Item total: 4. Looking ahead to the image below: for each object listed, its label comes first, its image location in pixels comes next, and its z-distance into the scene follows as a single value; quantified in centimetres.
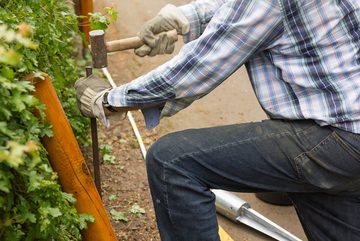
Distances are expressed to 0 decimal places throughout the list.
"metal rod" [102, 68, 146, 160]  460
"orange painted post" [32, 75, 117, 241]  268
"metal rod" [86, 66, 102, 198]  348
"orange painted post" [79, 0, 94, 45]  488
